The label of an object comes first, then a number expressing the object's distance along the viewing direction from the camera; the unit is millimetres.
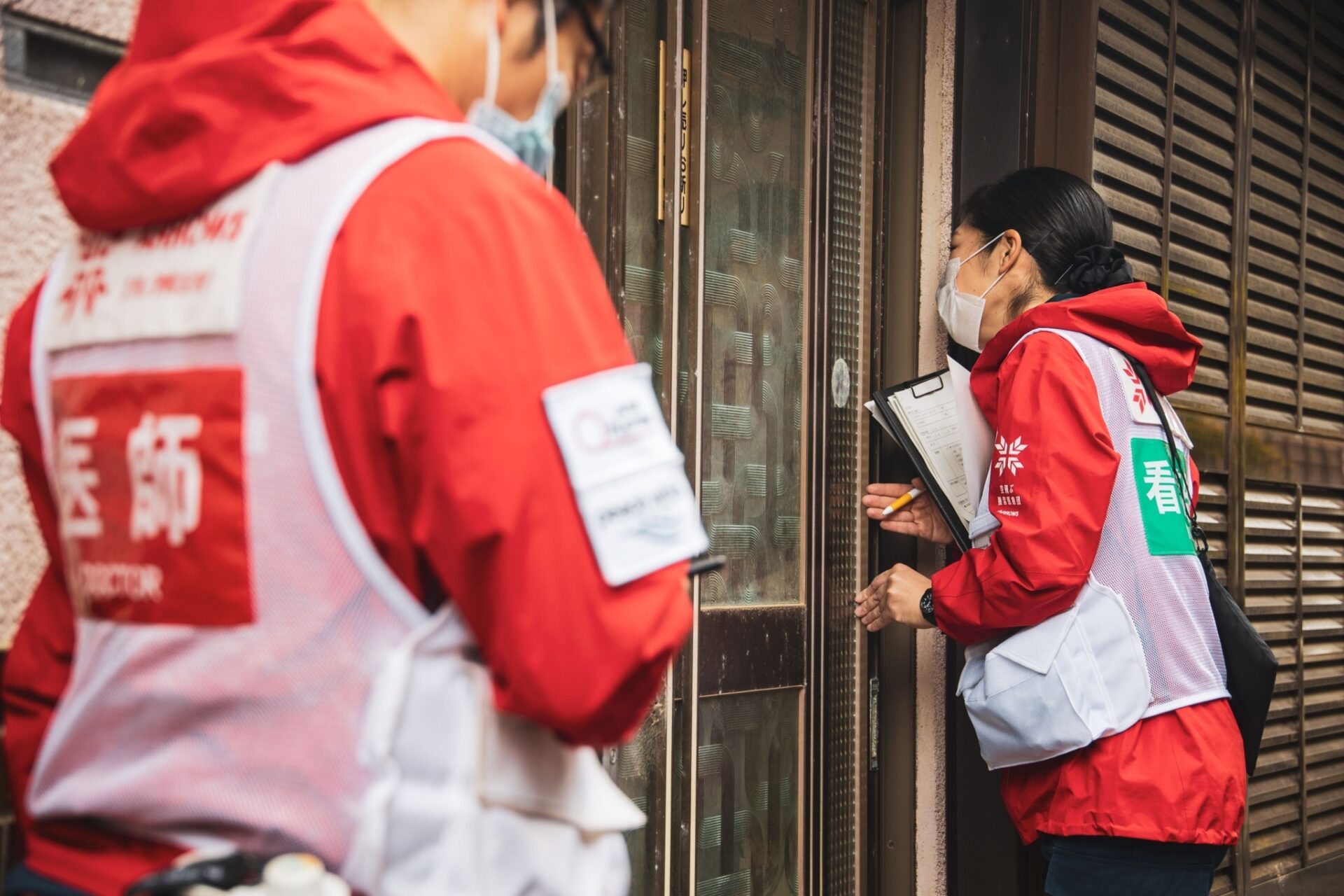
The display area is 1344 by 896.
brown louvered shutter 3213
